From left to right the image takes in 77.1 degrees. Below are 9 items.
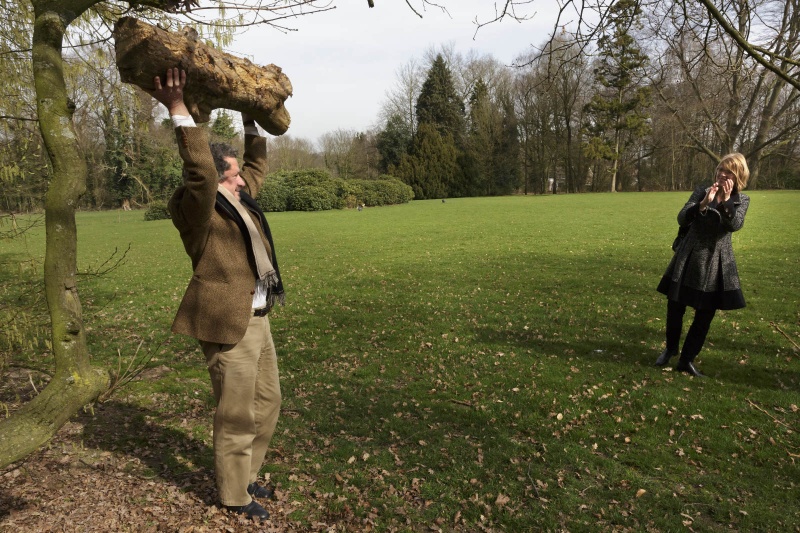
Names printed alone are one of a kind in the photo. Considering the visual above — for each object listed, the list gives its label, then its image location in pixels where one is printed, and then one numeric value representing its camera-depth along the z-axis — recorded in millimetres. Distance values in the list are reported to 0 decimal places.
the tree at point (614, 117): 43875
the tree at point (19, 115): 4105
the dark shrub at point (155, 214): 29769
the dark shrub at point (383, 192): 37750
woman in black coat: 4938
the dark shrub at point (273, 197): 33678
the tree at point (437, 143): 48250
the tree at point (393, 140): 50844
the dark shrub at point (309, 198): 33906
